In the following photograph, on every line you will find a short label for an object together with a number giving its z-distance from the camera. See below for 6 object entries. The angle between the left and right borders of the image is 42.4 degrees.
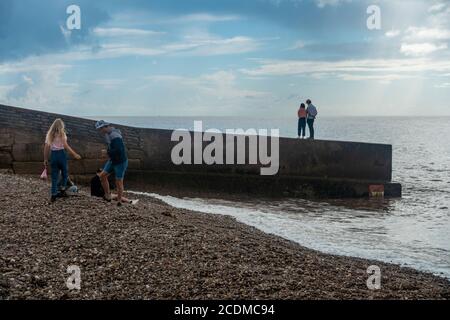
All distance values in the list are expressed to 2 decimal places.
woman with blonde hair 10.10
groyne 18.16
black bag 11.46
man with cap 10.09
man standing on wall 19.98
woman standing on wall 20.27
